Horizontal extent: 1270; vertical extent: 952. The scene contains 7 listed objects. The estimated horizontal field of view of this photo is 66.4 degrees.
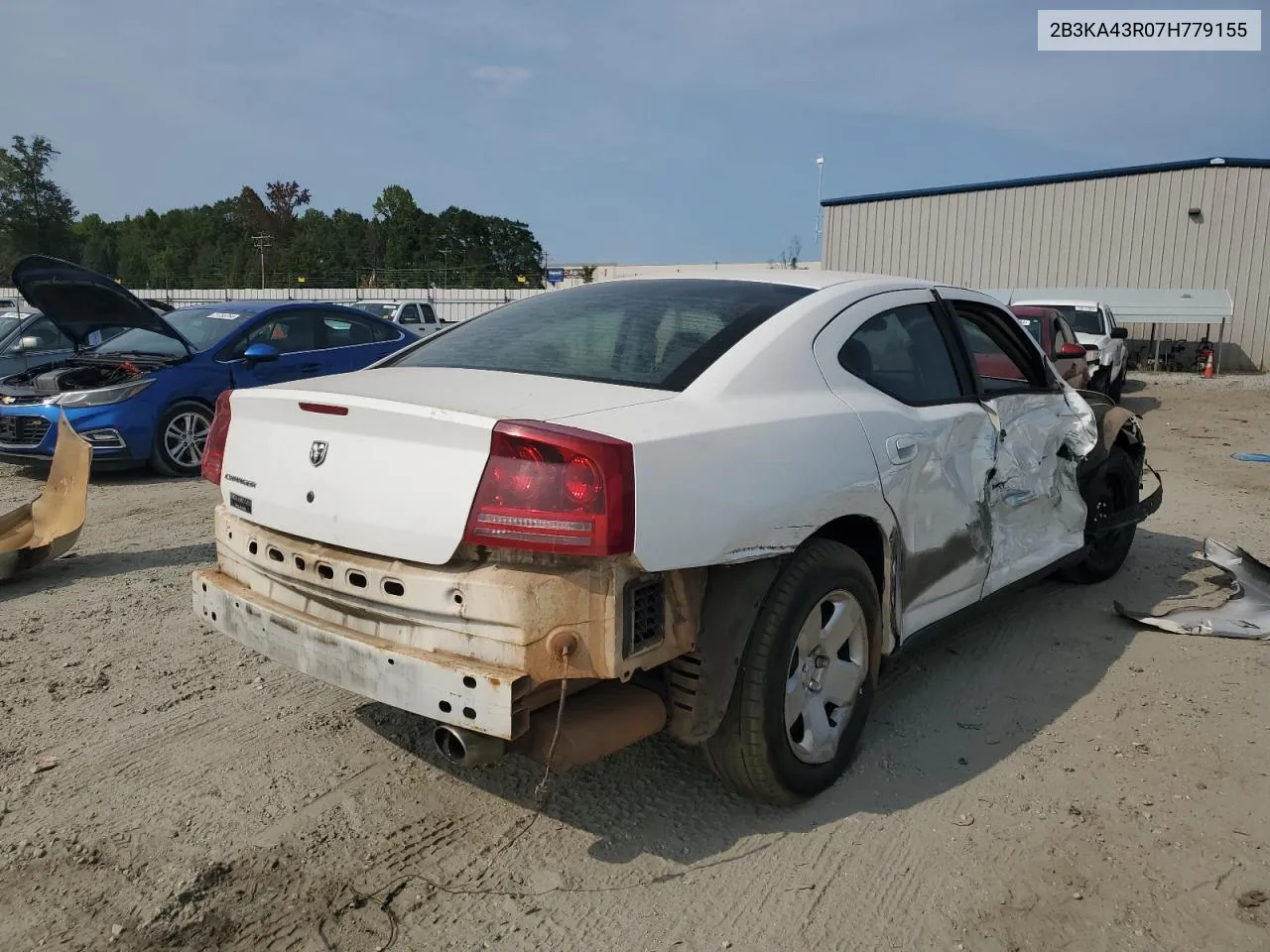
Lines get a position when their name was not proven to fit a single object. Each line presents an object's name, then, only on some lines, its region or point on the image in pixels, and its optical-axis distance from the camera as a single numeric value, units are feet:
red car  40.88
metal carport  73.82
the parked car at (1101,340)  51.83
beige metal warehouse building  78.74
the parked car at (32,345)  36.19
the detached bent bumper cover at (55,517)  17.85
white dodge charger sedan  7.82
